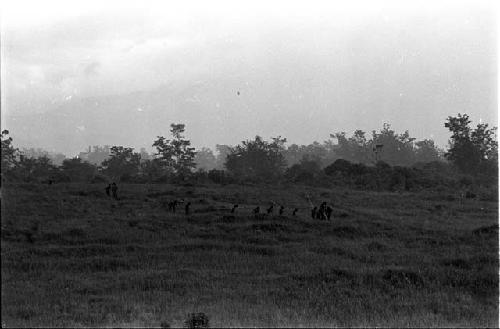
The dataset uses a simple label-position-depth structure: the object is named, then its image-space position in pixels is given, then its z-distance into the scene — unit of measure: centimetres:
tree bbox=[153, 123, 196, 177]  8694
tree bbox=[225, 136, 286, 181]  9525
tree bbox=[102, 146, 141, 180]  8725
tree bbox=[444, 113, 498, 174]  8431
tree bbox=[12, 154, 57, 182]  7112
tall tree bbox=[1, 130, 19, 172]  4937
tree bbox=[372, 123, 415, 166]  12694
